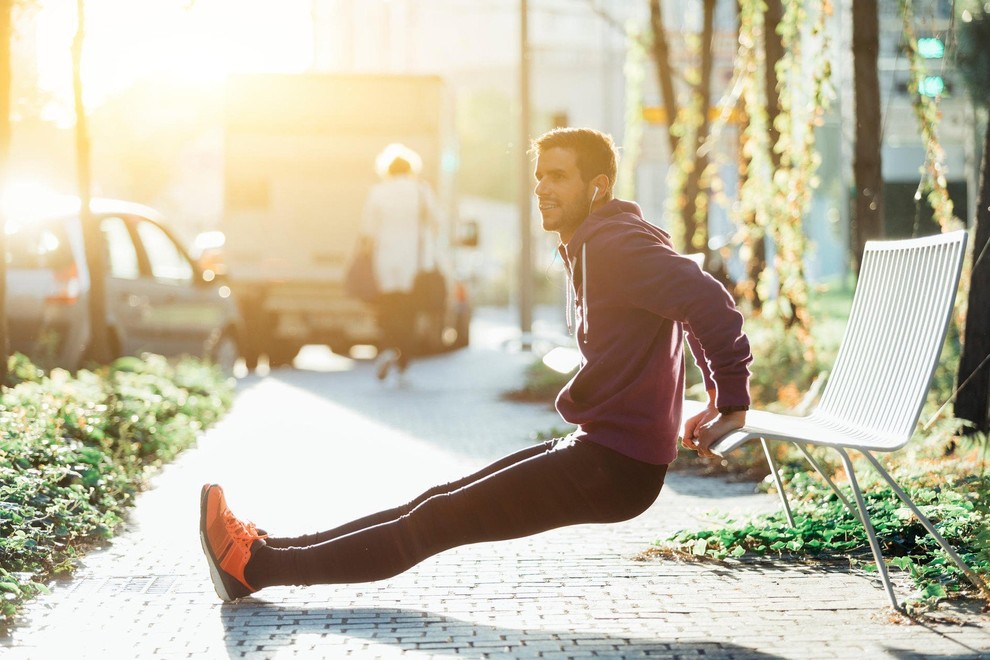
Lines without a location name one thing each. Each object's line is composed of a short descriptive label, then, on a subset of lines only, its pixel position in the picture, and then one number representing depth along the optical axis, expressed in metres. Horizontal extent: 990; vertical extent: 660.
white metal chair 4.98
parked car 11.81
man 4.66
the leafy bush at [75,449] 5.83
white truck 18.80
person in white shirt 14.71
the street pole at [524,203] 21.62
